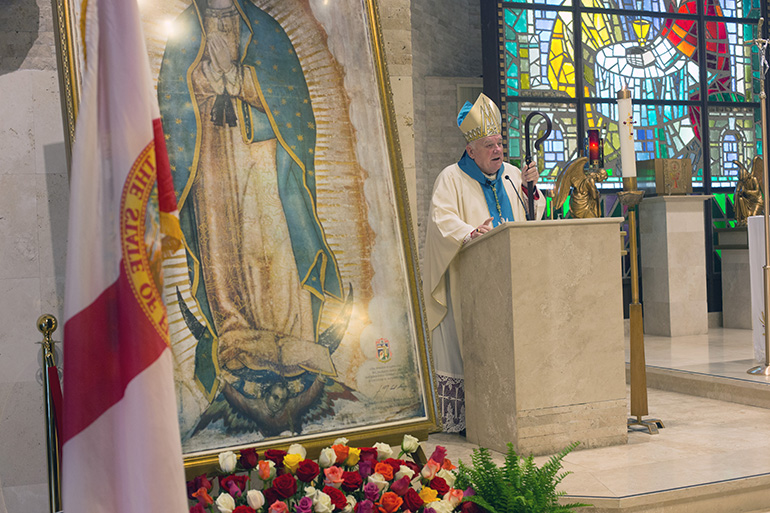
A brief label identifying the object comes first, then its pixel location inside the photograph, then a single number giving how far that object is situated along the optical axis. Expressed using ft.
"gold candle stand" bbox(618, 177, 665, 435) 12.25
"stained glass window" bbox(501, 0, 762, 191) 28.96
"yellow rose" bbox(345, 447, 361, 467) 8.03
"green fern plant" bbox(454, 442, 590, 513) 7.92
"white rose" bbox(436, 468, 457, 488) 8.08
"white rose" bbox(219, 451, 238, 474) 7.76
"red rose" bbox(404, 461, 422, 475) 8.04
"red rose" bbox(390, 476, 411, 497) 7.67
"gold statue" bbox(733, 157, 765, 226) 27.86
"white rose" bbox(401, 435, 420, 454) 8.49
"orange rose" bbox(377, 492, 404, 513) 7.38
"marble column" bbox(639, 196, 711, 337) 25.96
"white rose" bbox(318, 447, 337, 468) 7.79
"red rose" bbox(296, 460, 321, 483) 7.55
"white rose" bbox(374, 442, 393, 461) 8.21
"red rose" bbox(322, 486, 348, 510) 7.27
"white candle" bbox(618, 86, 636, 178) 12.01
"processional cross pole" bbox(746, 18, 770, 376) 16.52
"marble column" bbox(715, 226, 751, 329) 27.91
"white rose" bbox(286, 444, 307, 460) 7.97
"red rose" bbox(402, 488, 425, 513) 7.48
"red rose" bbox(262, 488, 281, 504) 7.39
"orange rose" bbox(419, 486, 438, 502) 7.67
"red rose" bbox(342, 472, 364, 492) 7.60
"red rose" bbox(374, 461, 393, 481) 7.73
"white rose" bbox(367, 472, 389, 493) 7.62
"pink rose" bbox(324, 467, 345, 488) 7.57
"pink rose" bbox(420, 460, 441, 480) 7.90
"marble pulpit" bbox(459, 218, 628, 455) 10.74
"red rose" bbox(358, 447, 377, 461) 8.02
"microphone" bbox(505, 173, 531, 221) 14.36
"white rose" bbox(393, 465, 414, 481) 7.83
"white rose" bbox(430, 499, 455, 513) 7.39
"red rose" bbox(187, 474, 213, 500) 7.59
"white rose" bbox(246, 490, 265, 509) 7.14
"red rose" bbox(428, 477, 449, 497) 7.84
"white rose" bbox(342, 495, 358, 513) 7.39
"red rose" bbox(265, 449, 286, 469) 7.81
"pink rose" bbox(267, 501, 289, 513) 7.08
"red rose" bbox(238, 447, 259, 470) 7.82
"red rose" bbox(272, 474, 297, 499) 7.30
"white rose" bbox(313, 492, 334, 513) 7.08
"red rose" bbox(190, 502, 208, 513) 7.06
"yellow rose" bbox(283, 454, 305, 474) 7.70
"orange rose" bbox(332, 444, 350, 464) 7.93
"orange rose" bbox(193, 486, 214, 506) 7.30
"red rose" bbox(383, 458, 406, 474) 7.97
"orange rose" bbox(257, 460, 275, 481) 7.58
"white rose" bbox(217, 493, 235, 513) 7.05
